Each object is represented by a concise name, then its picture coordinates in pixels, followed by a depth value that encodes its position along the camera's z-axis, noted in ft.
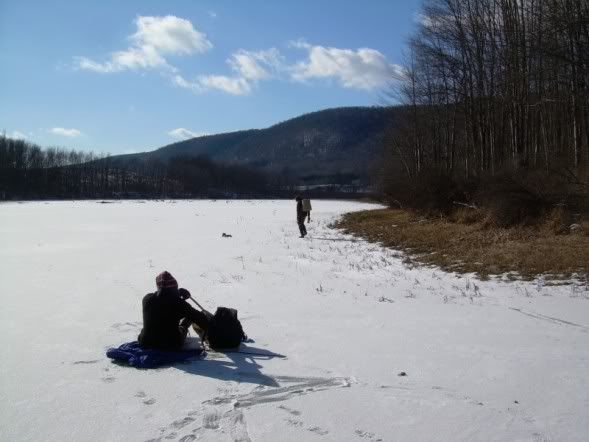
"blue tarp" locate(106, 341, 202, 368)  18.67
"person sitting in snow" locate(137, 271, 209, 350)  19.51
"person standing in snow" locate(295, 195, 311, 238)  71.49
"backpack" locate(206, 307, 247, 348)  20.67
